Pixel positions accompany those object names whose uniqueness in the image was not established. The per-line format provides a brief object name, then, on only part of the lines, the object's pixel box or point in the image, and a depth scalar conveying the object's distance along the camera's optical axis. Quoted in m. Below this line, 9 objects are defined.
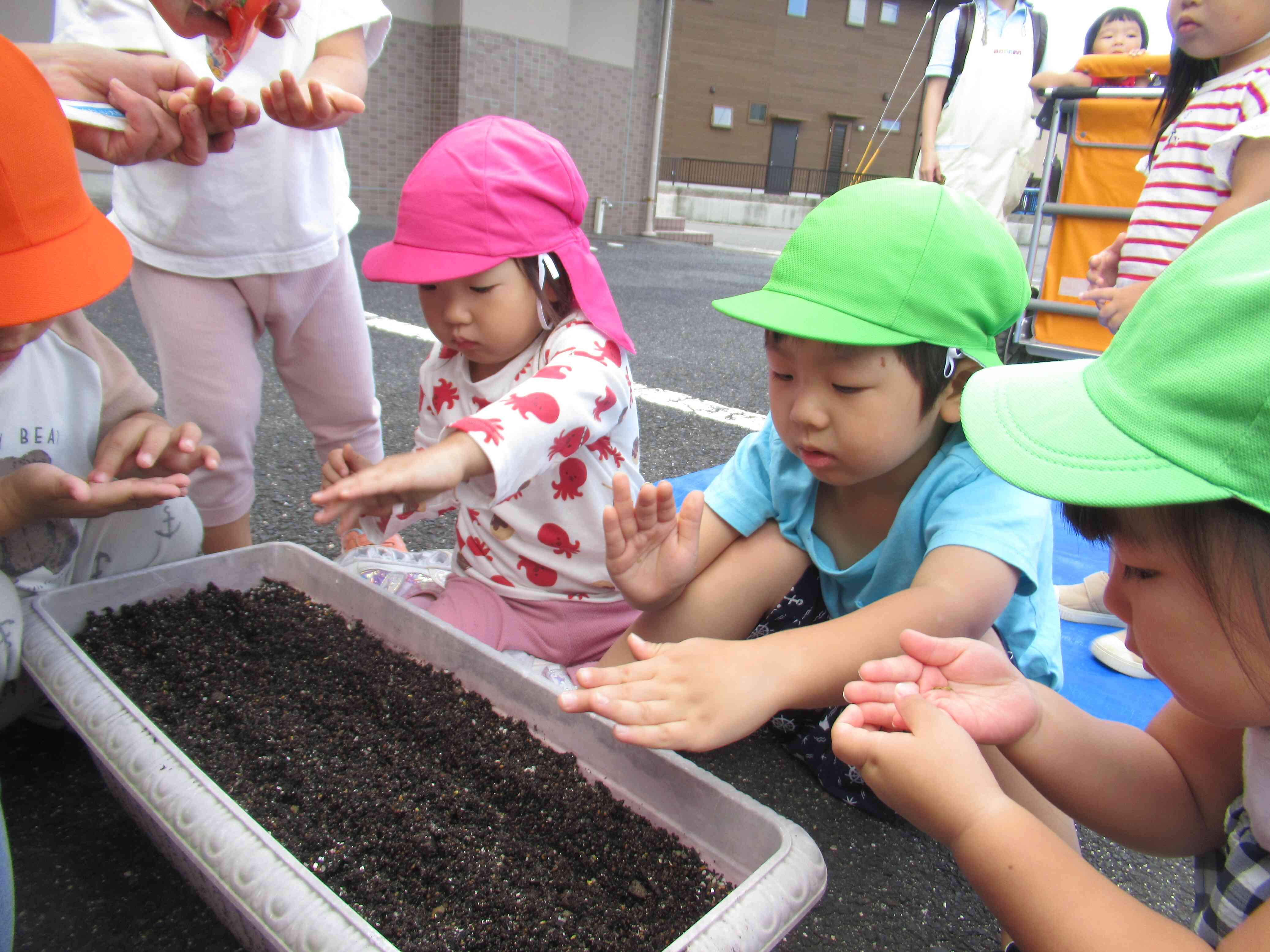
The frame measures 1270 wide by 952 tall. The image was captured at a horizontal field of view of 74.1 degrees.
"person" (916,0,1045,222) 3.15
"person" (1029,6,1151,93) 3.68
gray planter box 0.68
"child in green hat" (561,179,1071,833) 0.92
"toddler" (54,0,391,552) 1.39
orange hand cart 2.94
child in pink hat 1.17
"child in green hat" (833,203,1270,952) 0.52
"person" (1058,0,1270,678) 1.38
